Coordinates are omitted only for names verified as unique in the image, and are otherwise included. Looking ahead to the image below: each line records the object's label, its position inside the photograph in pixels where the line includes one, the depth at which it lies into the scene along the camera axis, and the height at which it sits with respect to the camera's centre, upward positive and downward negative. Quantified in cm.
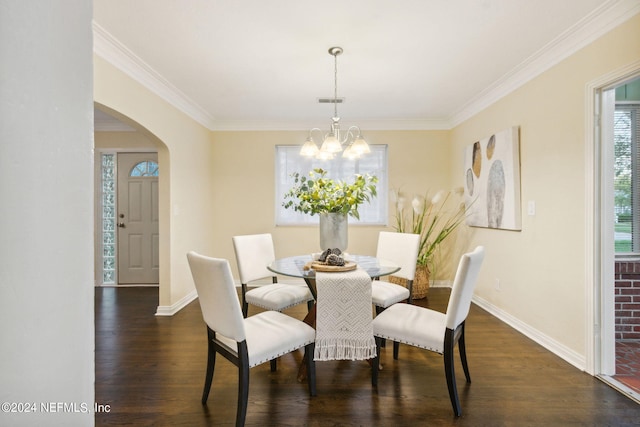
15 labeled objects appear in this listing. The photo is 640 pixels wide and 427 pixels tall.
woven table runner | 185 -64
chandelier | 223 +49
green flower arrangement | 221 +12
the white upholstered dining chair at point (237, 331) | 156 -69
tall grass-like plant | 411 -5
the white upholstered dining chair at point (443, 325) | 172 -69
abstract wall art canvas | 285 +33
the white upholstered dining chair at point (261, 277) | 252 -60
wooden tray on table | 203 -36
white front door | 454 -17
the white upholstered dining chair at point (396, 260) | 248 -44
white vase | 228 -13
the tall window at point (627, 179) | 265 +29
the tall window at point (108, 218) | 454 -8
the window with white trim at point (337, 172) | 438 +58
